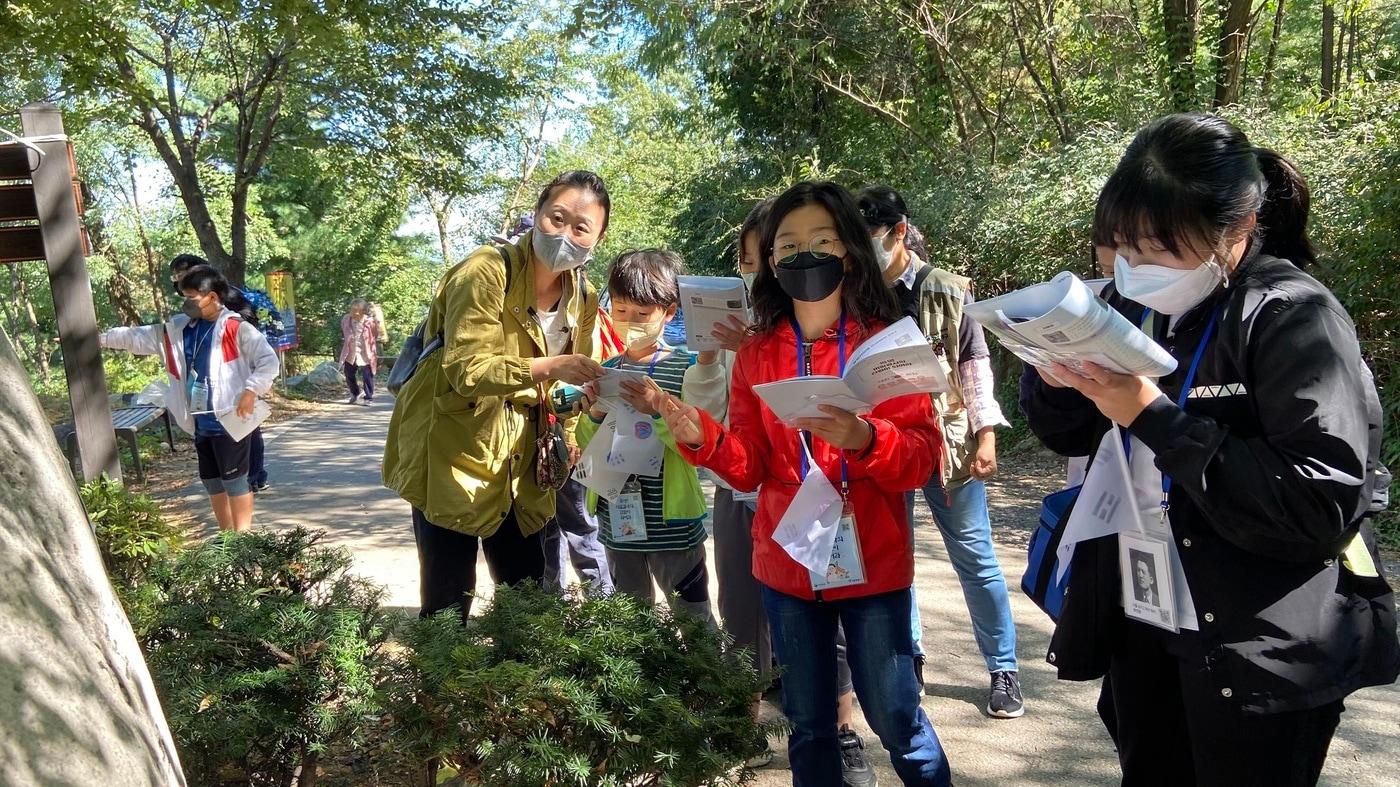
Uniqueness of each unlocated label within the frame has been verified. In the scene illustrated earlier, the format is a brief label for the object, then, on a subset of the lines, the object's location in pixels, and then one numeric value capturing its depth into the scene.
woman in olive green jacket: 3.30
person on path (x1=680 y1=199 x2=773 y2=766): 3.80
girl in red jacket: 2.64
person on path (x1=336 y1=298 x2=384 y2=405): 18.33
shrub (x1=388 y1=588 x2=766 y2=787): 2.21
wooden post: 5.15
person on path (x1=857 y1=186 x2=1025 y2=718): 3.94
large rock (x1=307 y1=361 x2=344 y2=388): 21.12
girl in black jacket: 1.73
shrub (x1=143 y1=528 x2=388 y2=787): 2.66
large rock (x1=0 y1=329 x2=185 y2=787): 1.41
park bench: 9.56
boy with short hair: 3.86
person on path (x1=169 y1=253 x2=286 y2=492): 6.81
